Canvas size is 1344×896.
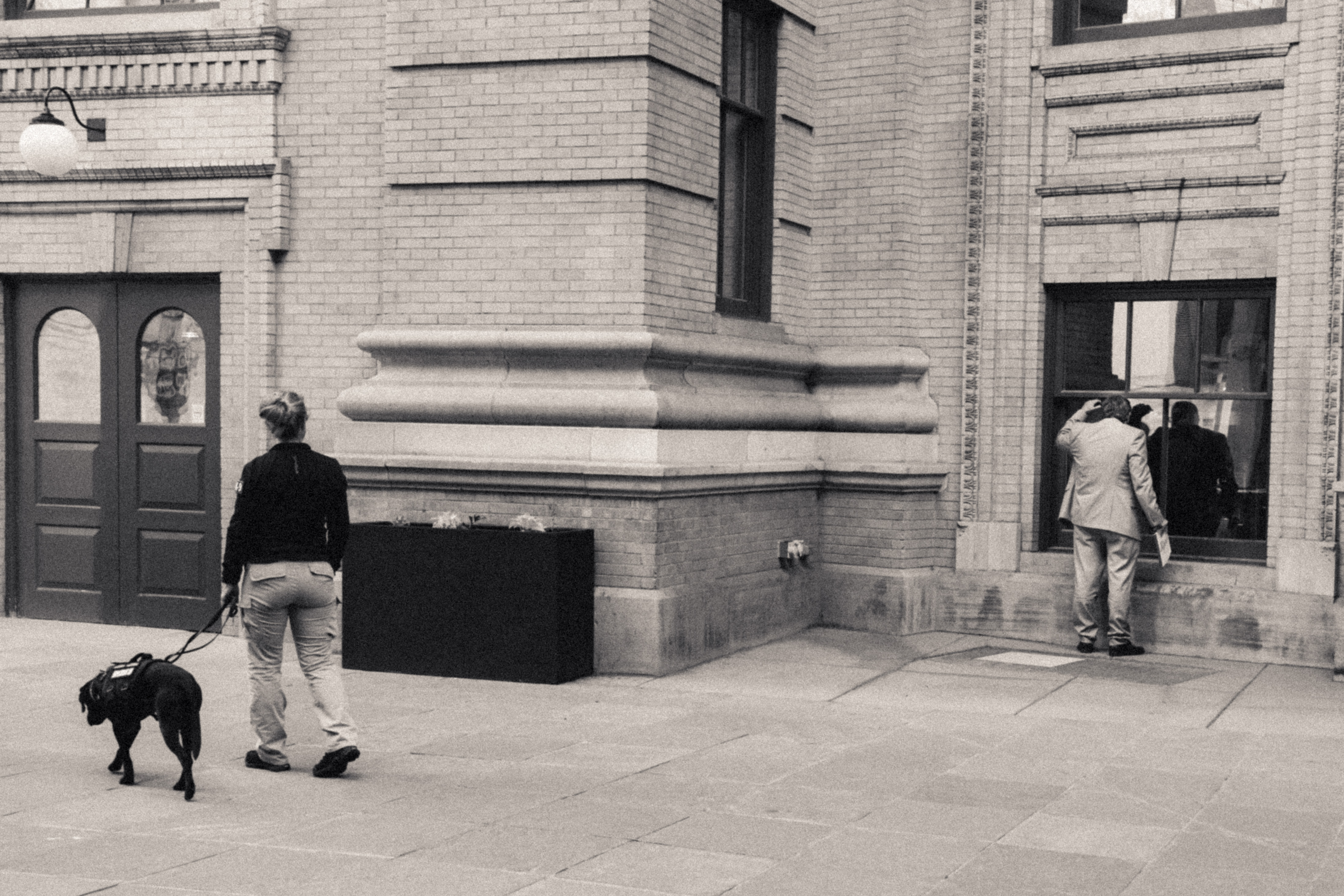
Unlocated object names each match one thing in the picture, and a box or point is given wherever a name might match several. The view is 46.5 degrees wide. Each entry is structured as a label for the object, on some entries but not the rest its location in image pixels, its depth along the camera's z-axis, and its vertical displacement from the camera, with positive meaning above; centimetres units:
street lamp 1042 +168
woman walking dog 729 -80
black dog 673 -134
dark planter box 958 -124
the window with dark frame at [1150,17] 1112 +292
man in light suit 1095 -64
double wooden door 1163 -39
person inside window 1128 -40
